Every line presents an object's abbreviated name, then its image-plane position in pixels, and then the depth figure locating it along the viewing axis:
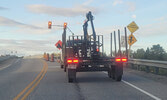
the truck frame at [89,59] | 11.21
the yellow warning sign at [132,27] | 19.38
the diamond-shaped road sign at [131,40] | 19.14
